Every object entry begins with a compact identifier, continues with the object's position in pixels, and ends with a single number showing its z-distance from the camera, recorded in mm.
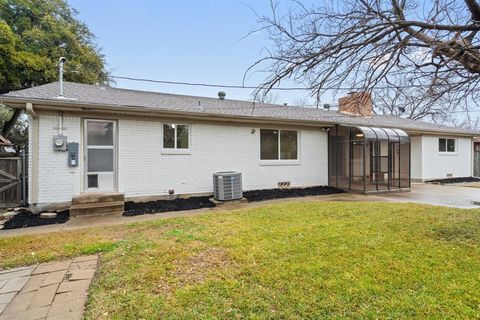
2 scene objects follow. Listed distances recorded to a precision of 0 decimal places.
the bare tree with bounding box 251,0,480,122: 3532
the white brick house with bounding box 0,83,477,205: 6770
